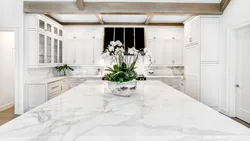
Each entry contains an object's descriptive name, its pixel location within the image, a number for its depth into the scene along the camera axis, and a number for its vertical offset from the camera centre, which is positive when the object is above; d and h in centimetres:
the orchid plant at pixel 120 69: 219 -1
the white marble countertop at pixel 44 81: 459 -34
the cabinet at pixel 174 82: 591 -45
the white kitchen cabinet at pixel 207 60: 470 +22
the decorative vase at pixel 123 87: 218 -23
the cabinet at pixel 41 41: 457 +74
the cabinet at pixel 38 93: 456 -63
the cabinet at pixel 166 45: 628 +80
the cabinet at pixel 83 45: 626 +78
